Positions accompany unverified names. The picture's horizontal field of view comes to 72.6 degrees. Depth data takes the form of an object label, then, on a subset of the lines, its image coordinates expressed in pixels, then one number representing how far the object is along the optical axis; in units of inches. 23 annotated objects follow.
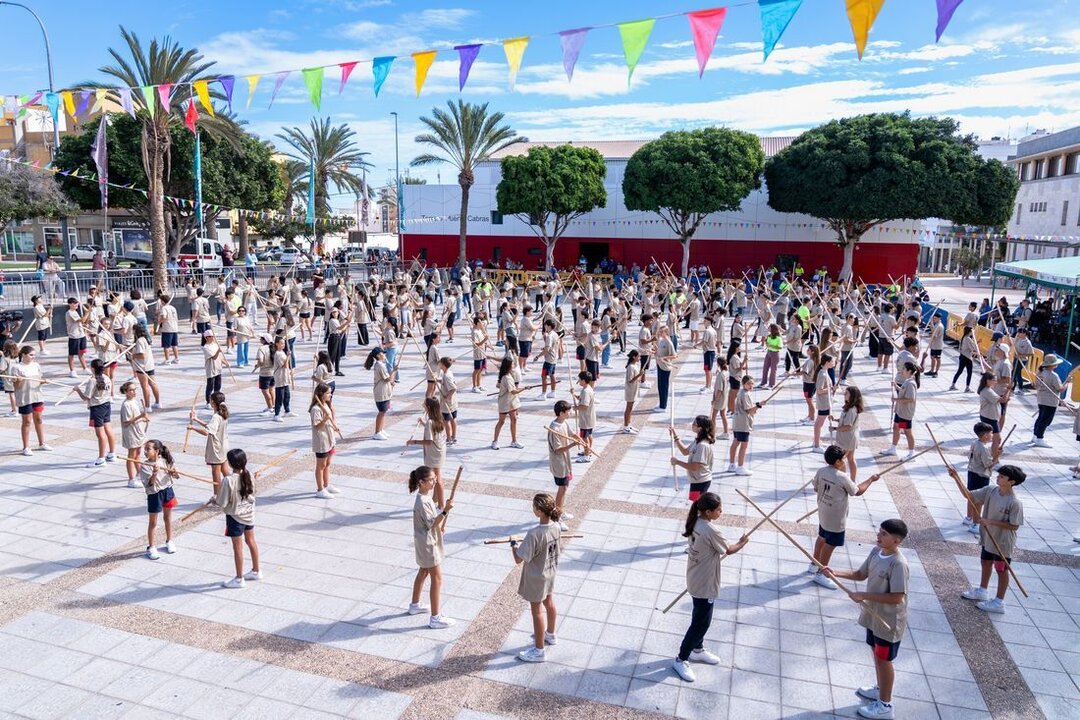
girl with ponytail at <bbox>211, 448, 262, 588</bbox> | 285.4
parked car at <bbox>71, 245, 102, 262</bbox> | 2089.1
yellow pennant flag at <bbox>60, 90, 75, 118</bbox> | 744.3
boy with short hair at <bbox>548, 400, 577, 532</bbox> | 347.4
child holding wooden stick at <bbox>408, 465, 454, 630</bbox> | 258.1
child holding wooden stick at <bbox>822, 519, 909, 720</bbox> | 216.2
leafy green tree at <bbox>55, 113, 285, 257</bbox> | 1396.4
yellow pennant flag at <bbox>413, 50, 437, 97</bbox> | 552.6
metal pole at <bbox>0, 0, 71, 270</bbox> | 1395.3
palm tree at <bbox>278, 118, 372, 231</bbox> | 1855.4
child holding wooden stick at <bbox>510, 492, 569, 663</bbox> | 240.1
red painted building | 1583.4
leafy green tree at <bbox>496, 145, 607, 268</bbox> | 1507.1
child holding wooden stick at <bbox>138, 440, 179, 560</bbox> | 306.3
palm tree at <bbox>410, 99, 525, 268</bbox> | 1528.1
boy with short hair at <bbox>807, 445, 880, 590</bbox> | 289.4
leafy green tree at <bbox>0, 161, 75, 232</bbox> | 1198.3
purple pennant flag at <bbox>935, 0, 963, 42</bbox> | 360.2
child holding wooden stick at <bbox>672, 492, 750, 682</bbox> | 235.1
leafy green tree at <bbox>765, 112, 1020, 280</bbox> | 1264.8
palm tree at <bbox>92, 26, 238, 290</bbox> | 920.3
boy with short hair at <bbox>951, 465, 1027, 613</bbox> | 270.1
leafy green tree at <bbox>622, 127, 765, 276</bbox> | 1392.7
